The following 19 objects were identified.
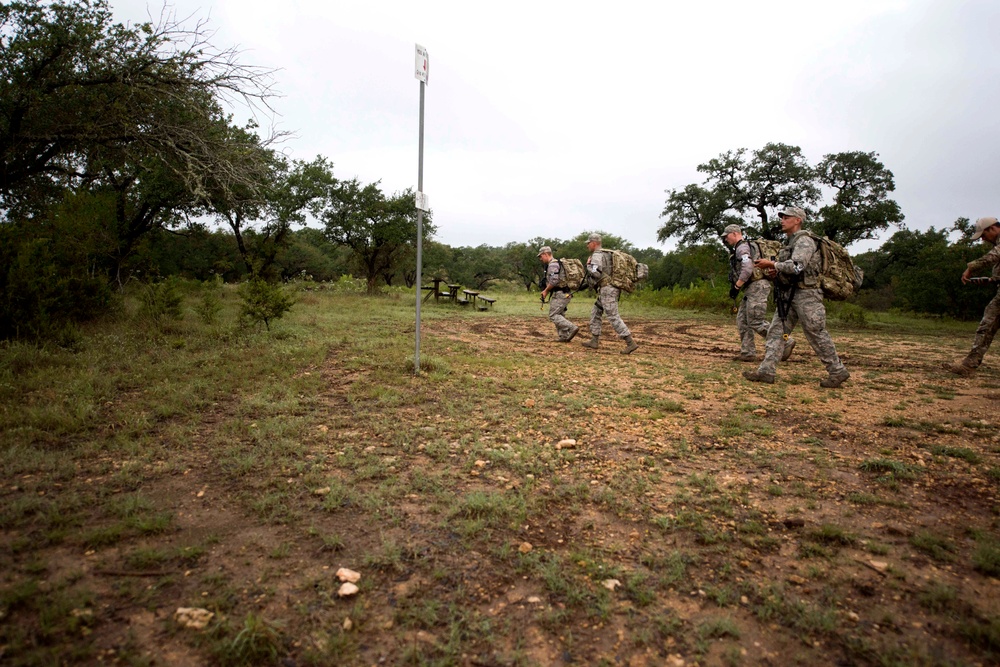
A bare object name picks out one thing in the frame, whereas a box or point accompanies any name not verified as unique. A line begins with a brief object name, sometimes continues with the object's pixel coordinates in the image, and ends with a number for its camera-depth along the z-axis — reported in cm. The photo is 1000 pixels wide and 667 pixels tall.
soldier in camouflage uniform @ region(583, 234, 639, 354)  907
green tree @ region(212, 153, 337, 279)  2102
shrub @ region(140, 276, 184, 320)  866
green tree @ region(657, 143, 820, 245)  2109
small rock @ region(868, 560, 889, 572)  242
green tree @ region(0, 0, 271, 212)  704
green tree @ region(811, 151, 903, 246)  2027
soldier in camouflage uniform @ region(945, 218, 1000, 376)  654
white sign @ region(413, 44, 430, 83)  573
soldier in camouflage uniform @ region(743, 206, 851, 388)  604
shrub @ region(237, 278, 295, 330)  902
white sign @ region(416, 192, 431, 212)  573
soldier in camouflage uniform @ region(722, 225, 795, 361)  754
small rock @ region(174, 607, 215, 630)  197
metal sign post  573
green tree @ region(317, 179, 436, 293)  2289
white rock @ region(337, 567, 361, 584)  229
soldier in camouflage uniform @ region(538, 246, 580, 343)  1026
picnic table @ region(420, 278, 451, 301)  2044
